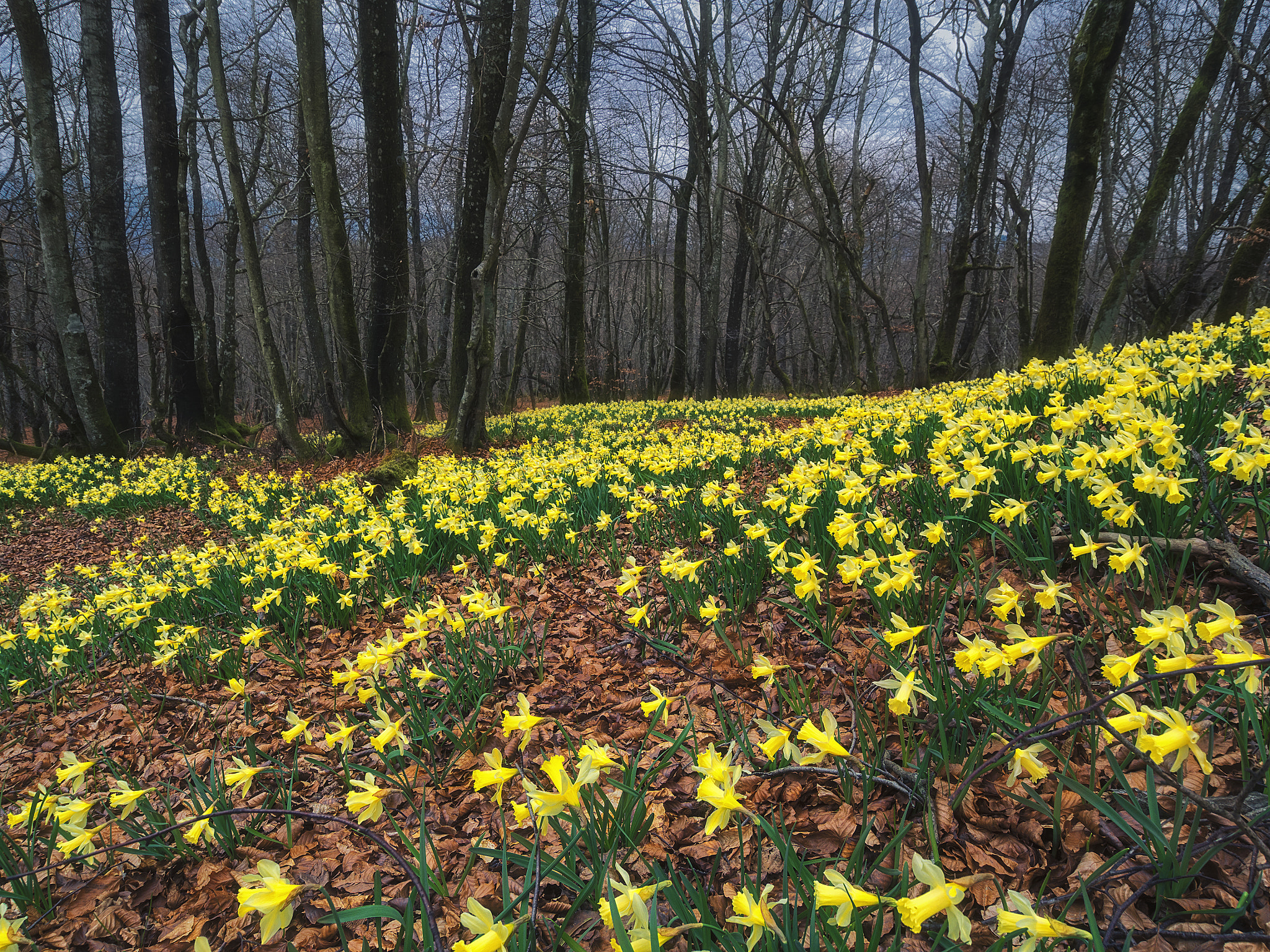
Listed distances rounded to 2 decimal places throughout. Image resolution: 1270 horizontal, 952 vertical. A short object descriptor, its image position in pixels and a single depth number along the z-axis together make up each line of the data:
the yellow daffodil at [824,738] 1.06
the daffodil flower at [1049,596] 1.38
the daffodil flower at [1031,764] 1.12
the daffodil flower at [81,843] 1.45
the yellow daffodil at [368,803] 1.22
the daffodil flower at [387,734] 1.46
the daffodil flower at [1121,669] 1.12
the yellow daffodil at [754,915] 0.91
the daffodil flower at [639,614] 2.03
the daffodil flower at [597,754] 1.16
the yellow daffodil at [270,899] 1.00
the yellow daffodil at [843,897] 0.87
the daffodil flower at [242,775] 1.57
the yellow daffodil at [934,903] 0.83
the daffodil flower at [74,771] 1.56
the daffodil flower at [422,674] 1.78
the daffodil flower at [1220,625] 1.04
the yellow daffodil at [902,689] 1.21
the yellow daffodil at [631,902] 0.89
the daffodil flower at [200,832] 1.52
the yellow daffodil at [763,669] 1.51
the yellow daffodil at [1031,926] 0.81
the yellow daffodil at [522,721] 1.31
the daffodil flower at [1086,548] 1.46
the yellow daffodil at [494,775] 1.19
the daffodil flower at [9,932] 1.08
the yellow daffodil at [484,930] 0.87
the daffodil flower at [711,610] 2.00
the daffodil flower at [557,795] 1.04
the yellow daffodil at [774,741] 1.15
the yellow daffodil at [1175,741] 0.91
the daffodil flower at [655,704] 1.38
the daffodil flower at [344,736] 1.57
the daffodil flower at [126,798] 1.45
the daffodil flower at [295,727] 1.63
